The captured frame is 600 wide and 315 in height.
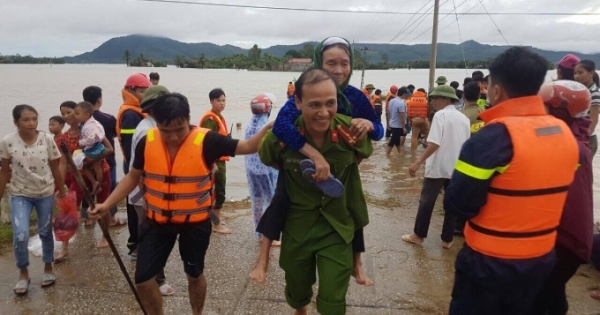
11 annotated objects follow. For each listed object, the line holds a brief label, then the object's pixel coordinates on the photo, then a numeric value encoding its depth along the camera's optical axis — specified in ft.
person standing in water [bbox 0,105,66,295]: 11.92
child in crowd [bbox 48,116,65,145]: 15.60
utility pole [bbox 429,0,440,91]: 55.11
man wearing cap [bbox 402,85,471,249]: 14.89
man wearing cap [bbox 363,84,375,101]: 47.60
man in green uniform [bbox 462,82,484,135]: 17.33
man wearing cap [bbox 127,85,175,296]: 11.16
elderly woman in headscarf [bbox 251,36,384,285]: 7.99
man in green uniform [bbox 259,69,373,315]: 7.85
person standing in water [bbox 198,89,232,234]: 16.29
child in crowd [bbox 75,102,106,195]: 14.58
